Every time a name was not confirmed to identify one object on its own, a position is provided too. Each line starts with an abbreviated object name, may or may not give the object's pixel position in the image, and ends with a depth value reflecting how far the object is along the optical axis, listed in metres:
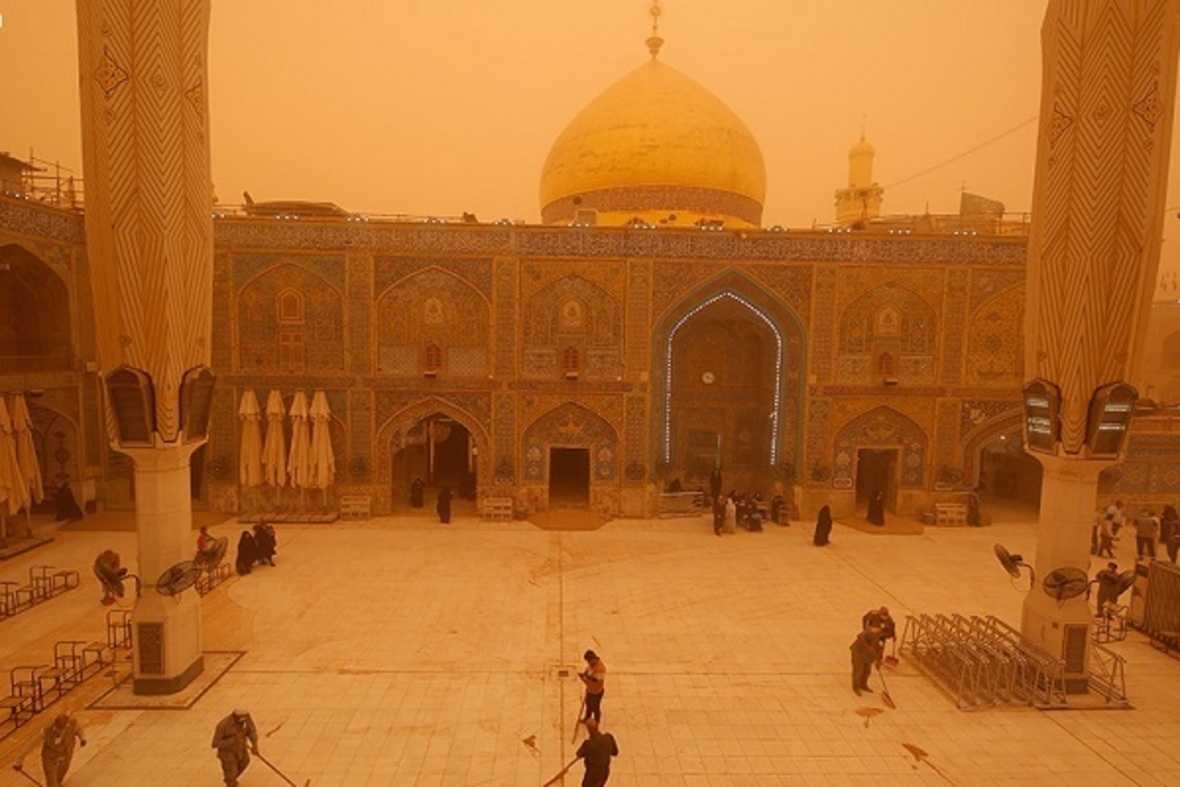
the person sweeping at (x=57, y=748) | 6.84
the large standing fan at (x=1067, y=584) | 9.11
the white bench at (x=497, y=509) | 17.91
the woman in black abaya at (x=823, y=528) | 15.74
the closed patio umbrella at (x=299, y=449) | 17.22
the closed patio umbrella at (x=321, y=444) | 17.28
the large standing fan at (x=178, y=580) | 8.81
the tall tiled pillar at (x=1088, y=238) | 8.77
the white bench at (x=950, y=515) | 18.27
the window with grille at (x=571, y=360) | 18.06
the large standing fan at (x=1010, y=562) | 9.80
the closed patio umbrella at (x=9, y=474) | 14.11
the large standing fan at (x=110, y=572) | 9.48
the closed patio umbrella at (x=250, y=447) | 17.25
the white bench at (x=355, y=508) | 17.72
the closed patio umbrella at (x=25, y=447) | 14.67
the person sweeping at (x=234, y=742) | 6.93
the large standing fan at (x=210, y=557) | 9.23
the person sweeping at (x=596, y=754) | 6.54
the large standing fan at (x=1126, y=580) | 9.95
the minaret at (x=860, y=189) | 29.64
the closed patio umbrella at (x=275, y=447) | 17.28
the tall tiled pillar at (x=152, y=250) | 8.39
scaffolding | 17.67
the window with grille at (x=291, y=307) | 17.69
